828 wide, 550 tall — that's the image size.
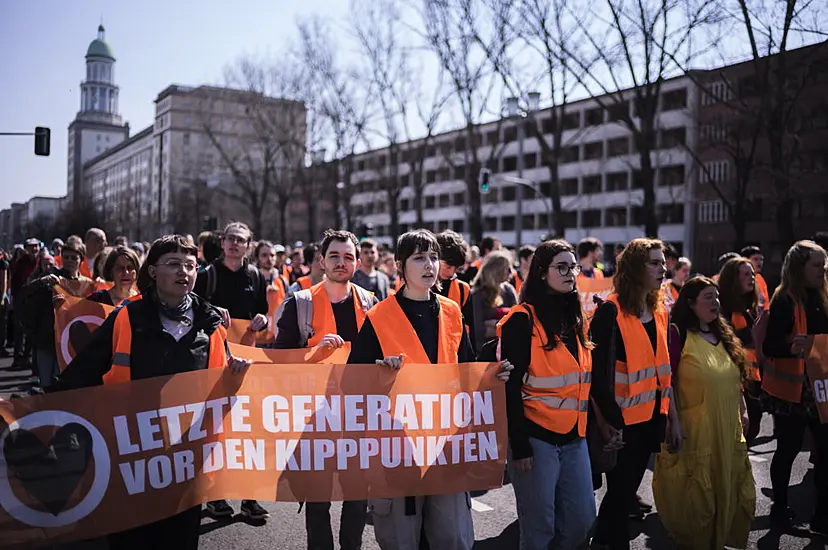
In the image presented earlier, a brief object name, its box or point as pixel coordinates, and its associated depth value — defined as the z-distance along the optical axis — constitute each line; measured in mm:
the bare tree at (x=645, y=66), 20250
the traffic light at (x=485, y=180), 30833
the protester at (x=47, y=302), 7062
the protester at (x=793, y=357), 6016
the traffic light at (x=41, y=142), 22938
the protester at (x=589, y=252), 10055
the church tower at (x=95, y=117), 164250
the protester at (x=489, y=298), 7680
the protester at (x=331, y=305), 5211
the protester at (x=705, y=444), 5109
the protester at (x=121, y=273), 6539
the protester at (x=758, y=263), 10352
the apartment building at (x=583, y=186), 55250
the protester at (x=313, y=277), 8680
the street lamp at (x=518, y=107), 24609
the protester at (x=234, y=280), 6789
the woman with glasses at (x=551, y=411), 4293
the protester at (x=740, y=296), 6672
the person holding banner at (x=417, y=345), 4172
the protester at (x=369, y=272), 8031
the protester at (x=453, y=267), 6910
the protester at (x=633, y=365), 4828
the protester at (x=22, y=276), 13852
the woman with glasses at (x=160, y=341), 3762
